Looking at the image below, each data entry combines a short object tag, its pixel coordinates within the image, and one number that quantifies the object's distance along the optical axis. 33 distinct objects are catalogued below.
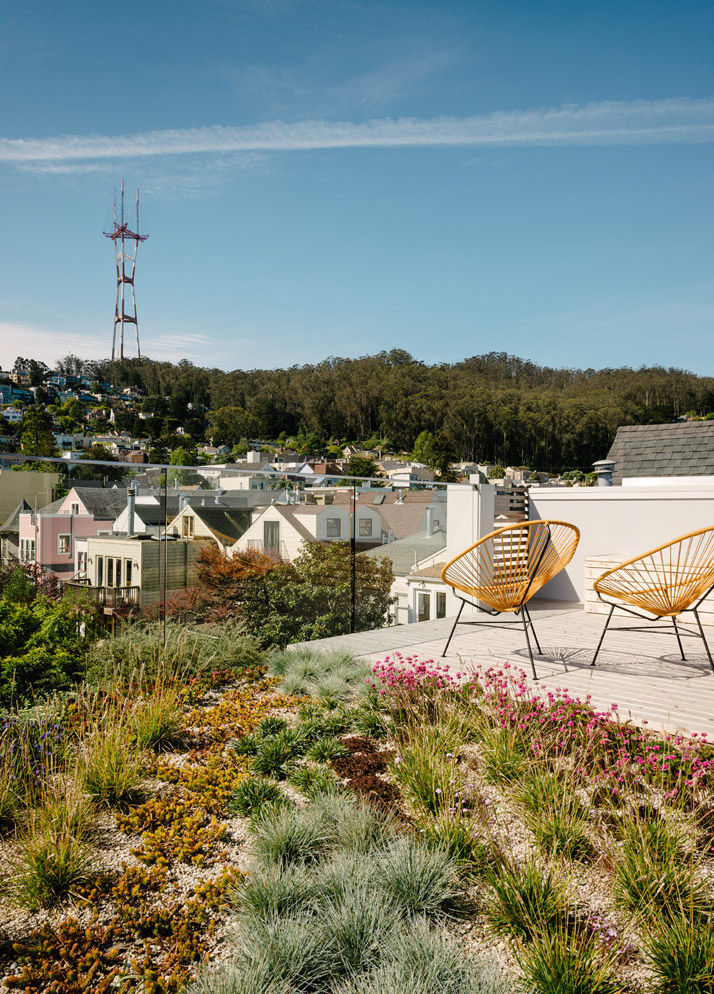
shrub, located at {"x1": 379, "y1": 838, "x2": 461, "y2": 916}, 1.75
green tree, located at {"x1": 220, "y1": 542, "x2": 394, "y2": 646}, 4.63
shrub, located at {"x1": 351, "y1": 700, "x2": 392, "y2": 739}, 3.05
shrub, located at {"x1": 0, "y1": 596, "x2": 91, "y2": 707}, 3.17
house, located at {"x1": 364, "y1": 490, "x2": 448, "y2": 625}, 5.48
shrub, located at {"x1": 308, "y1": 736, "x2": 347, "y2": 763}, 2.72
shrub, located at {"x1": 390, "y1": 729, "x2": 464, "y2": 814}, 2.29
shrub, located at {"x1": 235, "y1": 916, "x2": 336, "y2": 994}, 1.47
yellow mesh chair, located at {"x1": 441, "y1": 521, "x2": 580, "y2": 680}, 3.89
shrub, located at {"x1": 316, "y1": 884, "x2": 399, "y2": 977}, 1.54
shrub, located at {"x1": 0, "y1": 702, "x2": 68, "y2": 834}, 2.24
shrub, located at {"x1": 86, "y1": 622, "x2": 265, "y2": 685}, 3.58
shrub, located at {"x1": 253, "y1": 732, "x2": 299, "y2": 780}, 2.63
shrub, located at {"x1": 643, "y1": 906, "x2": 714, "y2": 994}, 1.42
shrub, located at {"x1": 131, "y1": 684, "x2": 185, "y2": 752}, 2.85
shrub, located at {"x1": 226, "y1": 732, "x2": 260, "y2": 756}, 2.82
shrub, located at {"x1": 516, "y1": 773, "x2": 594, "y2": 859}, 2.02
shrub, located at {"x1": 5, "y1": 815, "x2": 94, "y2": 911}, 1.84
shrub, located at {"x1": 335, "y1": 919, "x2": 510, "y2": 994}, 1.39
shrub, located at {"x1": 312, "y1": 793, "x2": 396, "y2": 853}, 2.01
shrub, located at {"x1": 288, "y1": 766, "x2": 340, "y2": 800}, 2.36
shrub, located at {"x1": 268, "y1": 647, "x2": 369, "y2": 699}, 3.59
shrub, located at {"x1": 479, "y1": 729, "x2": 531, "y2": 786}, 2.48
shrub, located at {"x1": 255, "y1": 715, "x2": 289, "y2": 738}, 3.00
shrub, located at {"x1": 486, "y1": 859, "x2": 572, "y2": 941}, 1.66
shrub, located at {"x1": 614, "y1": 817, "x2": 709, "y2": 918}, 1.71
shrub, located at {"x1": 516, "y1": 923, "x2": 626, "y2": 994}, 1.43
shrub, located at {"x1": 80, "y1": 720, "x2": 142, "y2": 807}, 2.39
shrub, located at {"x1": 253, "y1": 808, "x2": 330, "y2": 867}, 1.96
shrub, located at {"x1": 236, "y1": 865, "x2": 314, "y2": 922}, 1.69
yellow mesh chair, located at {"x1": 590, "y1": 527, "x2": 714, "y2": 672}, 3.71
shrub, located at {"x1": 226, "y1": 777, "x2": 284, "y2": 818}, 2.30
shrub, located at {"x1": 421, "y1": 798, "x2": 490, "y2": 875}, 1.93
